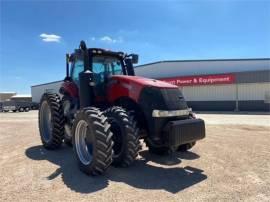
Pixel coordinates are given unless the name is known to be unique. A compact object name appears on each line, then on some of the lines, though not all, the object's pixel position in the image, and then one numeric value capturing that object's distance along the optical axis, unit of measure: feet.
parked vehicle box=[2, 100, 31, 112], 100.92
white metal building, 68.79
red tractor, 13.41
